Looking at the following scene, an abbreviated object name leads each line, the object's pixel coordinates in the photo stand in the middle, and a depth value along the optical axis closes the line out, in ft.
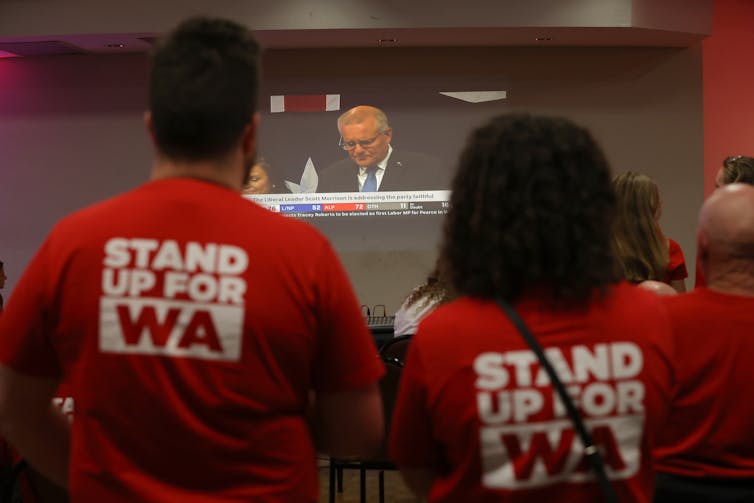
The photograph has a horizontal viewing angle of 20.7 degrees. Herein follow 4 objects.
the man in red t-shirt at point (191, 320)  11.11
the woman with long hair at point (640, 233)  16.61
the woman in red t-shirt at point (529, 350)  11.29
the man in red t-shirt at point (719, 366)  13.00
